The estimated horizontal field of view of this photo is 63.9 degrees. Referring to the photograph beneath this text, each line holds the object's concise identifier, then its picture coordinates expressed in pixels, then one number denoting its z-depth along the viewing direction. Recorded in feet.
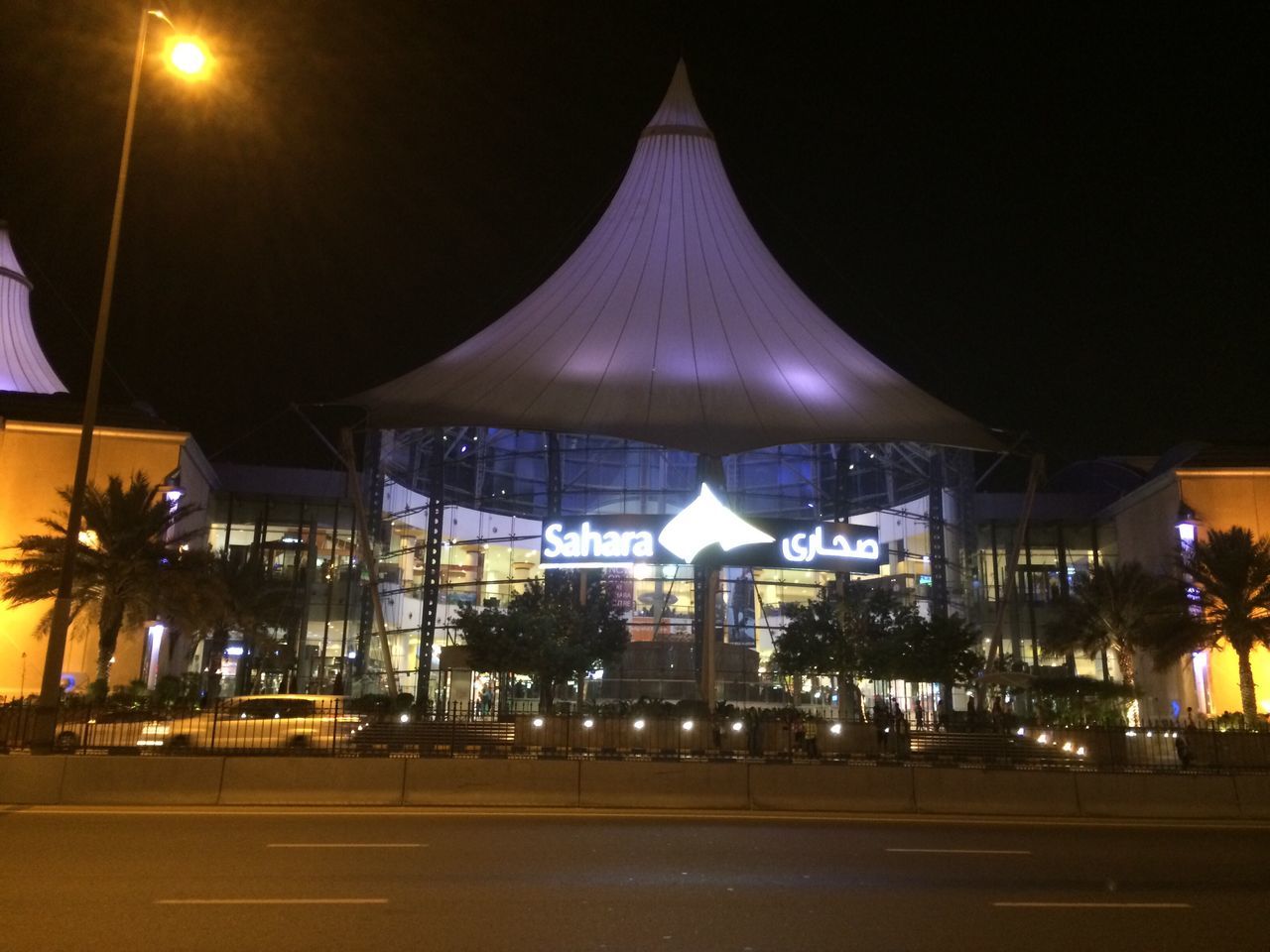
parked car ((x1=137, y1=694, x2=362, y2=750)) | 56.03
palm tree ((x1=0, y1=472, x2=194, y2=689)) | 94.22
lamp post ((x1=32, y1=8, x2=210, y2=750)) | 44.40
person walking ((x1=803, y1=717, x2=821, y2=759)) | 79.12
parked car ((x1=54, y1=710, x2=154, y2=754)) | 51.42
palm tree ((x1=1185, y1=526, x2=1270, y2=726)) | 101.86
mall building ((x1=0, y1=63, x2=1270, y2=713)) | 95.96
